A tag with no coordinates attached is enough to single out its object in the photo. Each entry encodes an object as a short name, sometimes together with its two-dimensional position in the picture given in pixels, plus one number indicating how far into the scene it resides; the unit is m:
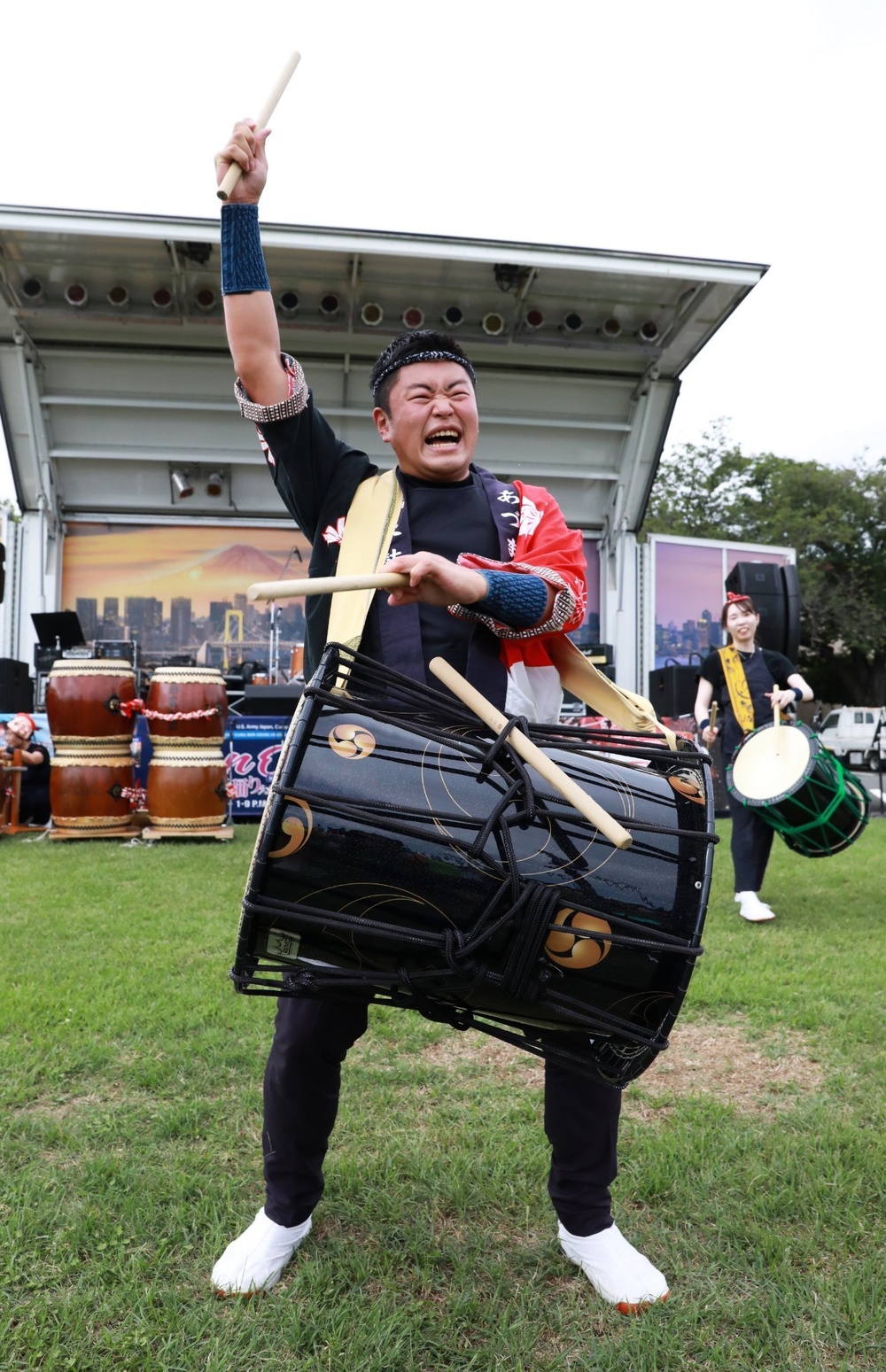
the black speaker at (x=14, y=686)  7.82
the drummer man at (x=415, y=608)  1.65
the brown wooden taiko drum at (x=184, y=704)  6.45
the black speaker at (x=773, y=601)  7.18
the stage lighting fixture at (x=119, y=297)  7.76
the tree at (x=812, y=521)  25.78
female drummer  4.82
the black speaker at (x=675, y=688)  8.45
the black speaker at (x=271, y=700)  7.61
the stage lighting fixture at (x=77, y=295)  7.71
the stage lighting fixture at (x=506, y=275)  7.65
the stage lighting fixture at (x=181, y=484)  8.67
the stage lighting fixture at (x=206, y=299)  7.86
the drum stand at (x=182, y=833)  6.44
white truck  19.02
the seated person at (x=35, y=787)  6.88
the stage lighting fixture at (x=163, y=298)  7.82
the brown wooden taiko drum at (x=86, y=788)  6.41
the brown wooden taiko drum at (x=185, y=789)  6.46
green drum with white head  4.40
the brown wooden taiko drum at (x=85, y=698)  6.34
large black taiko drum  1.32
